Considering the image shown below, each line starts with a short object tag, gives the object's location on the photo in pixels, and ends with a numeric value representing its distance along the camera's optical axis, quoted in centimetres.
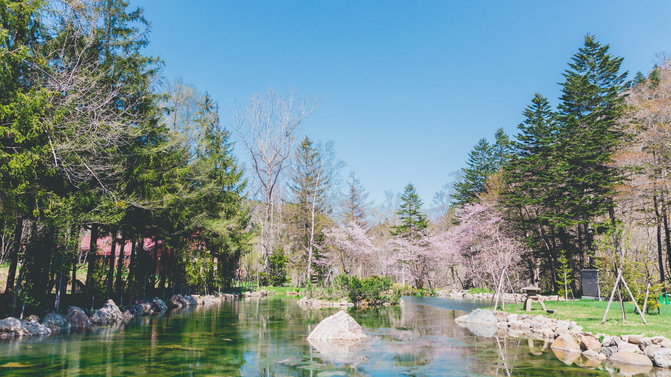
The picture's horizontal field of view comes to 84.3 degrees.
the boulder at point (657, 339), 686
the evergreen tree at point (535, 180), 2338
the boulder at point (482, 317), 1286
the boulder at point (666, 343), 671
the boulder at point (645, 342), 697
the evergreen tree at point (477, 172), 3694
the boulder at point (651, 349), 677
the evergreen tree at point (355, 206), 3869
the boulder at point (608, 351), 742
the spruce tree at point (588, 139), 2088
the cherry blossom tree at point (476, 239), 2611
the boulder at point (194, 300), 2007
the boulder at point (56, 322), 1034
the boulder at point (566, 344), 830
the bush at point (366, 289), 1964
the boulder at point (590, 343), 791
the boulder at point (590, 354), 764
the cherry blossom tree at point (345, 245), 2928
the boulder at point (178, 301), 1844
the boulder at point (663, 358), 652
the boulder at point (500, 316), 1316
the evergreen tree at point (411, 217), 3634
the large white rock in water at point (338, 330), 959
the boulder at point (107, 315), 1205
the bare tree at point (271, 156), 2798
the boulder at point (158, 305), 1627
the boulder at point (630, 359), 680
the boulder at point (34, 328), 955
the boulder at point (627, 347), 707
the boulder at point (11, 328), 917
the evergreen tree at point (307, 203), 3250
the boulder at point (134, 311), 1377
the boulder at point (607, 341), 762
